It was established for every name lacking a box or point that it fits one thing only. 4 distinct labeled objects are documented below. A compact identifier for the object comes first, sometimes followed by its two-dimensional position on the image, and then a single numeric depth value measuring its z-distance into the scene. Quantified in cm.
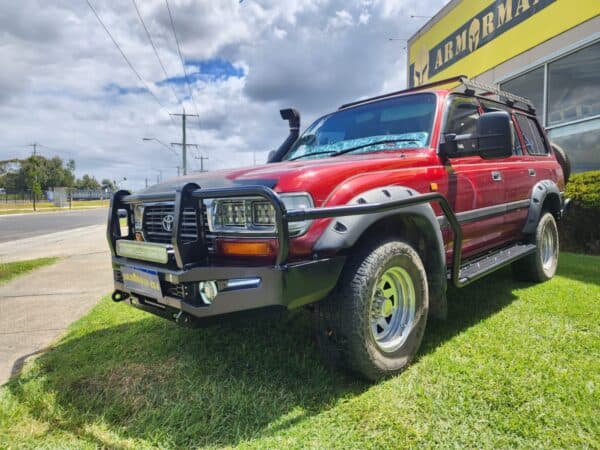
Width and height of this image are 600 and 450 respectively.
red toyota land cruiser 212
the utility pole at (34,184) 4961
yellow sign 792
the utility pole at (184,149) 2928
